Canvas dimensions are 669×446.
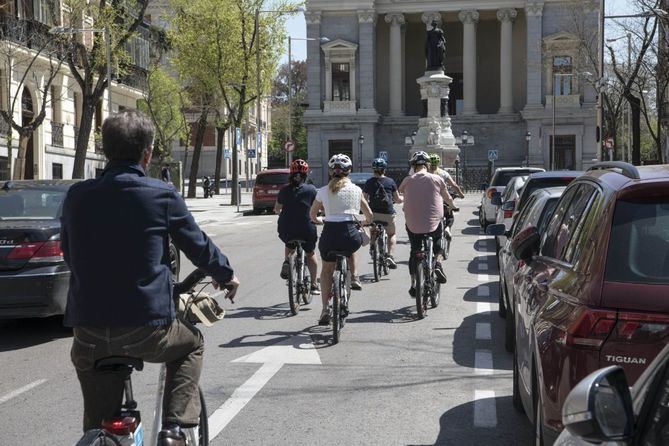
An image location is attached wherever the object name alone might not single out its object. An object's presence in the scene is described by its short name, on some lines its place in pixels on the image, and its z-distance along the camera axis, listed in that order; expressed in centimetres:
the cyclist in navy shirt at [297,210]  1110
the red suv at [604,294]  396
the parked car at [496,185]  2420
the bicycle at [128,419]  356
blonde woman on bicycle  962
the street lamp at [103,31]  2579
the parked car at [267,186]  3744
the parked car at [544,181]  1362
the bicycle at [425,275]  1059
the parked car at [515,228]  833
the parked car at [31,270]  921
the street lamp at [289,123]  5701
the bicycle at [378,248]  1443
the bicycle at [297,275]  1099
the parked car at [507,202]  1693
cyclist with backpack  1483
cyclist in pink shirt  1092
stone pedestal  5172
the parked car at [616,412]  225
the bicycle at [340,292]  911
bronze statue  5225
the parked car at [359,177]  3451
